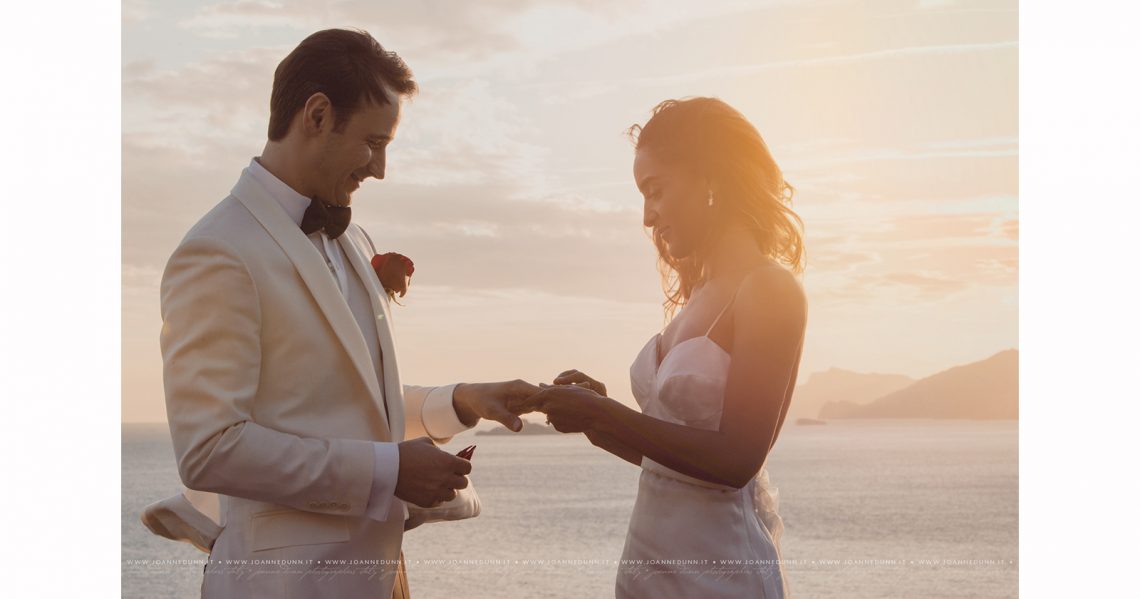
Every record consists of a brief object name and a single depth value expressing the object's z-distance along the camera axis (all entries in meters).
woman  2.54
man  2.19
